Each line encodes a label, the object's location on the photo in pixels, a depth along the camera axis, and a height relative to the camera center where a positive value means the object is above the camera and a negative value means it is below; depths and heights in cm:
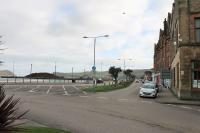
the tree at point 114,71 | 4080 +38
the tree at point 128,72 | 6166 +21
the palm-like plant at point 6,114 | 321 -79
